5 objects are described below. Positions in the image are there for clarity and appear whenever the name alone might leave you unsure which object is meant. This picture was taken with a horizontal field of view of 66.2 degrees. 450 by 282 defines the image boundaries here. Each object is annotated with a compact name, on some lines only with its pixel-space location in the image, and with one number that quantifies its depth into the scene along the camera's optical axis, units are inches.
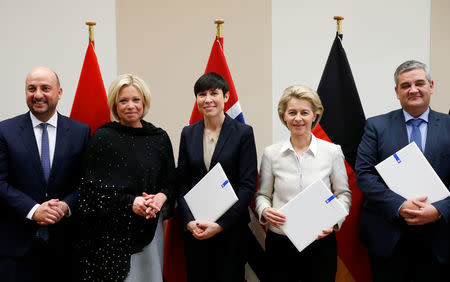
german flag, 96.1
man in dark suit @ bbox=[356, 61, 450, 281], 72.2
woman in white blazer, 74.5
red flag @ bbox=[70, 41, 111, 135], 101.5
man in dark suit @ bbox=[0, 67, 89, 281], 75.3
